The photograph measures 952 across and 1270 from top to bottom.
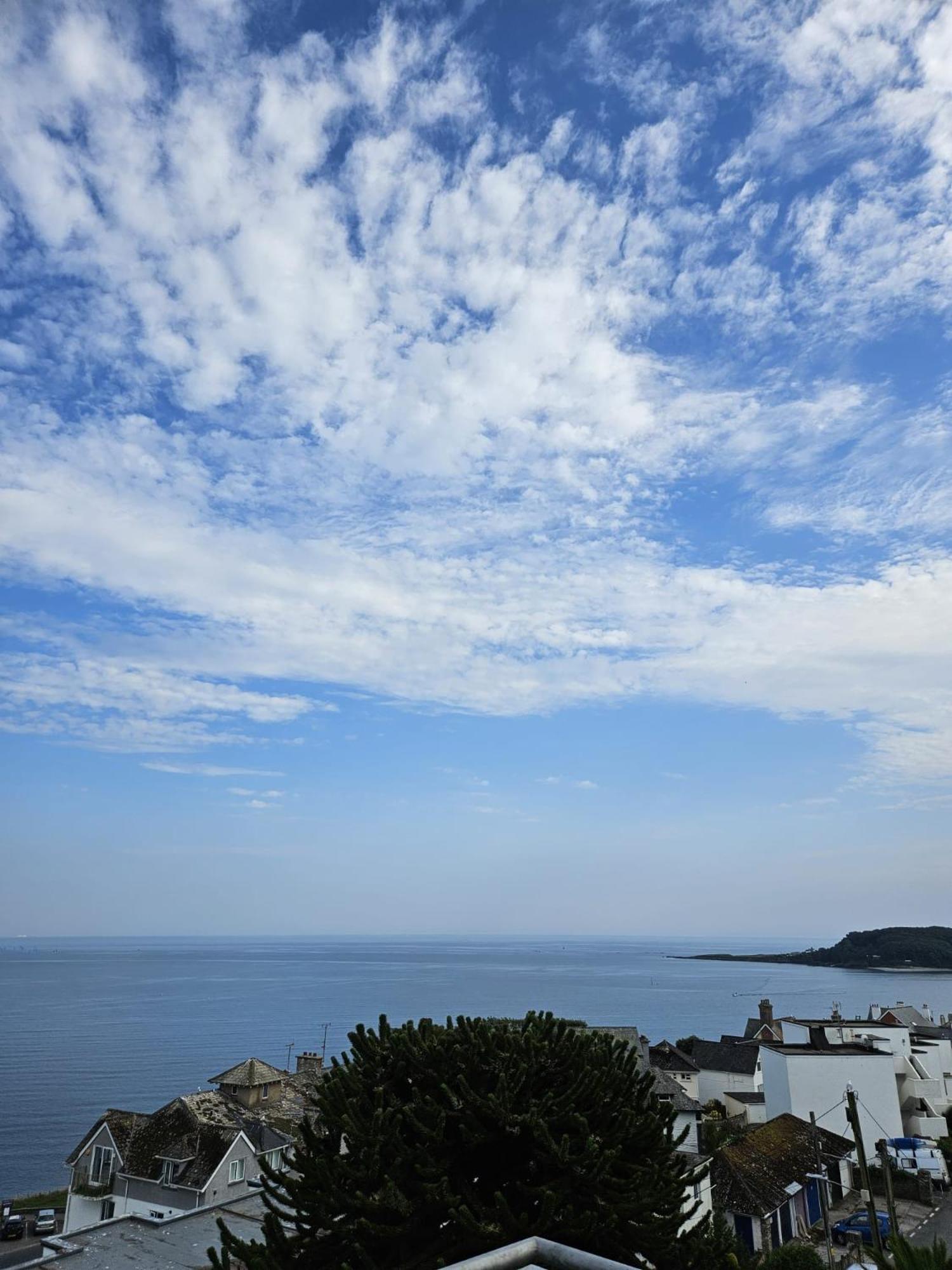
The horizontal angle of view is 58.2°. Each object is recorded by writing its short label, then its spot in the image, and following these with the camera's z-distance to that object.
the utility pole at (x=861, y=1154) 20.08
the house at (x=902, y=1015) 70.56
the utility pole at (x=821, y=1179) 31.97
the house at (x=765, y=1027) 70.06
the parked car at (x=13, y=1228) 41.44
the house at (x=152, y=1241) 19.67
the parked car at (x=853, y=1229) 32.38
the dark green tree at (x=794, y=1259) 24.67
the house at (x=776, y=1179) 30.80
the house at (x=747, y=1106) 51.53
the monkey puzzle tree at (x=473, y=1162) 12.98
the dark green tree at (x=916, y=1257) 12.24
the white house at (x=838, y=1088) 42.44
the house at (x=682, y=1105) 29.80
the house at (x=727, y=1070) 56.44
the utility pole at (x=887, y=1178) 18.58
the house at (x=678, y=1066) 56.31
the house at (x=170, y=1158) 31.75
